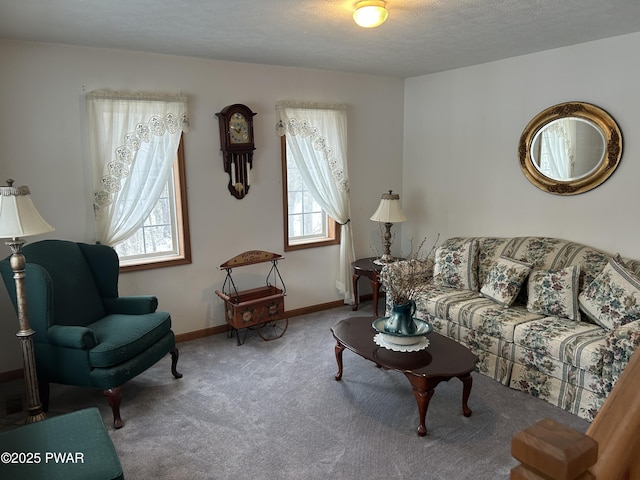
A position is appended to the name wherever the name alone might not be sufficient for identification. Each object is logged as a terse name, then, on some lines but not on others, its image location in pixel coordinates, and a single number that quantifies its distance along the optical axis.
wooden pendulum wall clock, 4.08
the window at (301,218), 4.61
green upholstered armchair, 2.83
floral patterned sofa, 2.86
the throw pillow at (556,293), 3.30
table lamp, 4.62
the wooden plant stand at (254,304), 4.03
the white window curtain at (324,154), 4.48
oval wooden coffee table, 2.70
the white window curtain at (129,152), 3.61
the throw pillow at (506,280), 3.62
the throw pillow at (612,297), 2.95
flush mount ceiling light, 2.52
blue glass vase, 2.95
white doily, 2.93
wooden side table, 4.57
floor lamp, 2.58
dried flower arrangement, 4.13
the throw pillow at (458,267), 4.06
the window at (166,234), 3.97
